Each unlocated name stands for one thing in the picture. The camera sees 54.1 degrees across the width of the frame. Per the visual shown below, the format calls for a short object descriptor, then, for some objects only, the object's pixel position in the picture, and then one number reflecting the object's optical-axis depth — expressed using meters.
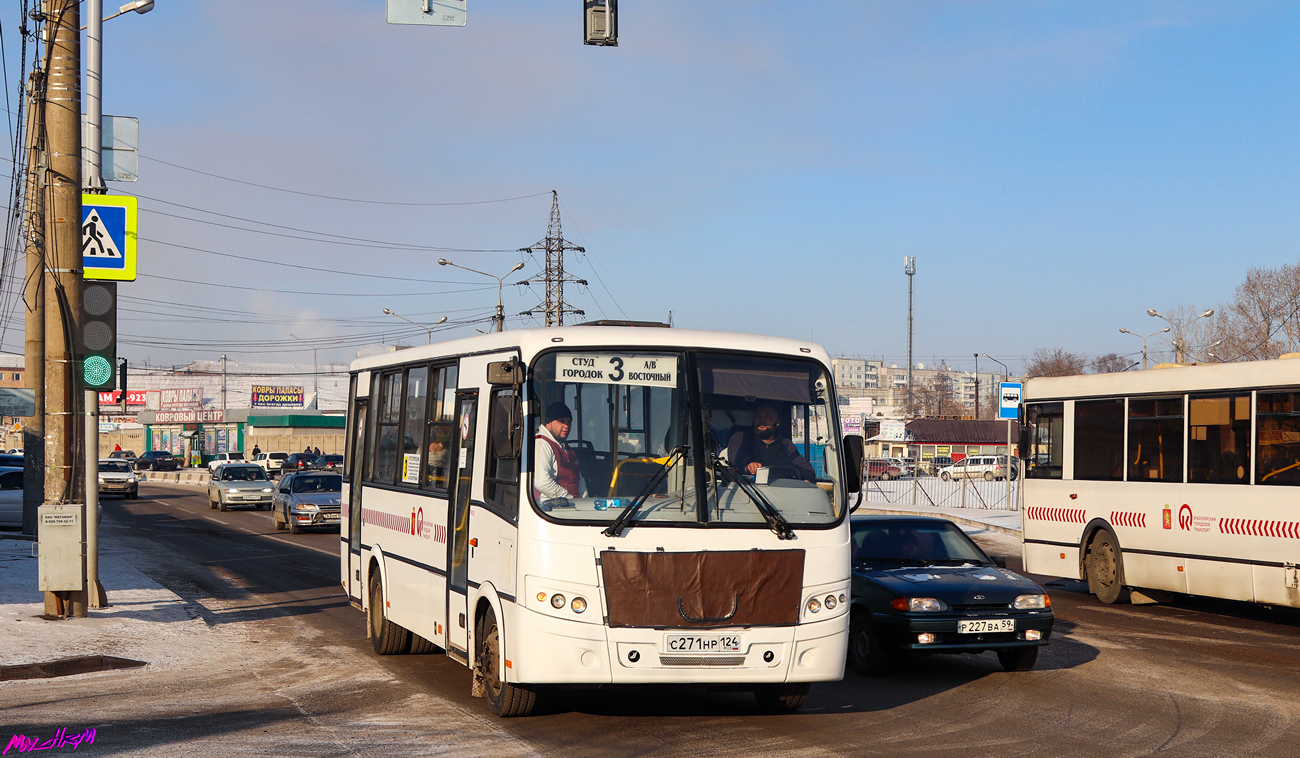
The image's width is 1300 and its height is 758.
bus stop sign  27.58
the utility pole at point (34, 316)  26.77
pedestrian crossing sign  14.33
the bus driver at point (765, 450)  8.81
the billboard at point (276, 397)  120.94
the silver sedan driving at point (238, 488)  43.53
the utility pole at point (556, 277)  56.12
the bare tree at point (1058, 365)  131.50
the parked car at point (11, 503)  30.16
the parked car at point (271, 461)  77.31
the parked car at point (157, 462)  90.26
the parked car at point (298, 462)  71.93
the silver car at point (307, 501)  31.61
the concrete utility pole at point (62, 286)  14.02
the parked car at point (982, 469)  63.12
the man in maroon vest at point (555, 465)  8.51
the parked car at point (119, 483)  52.47
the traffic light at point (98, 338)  14.09
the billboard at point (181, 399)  124.81
